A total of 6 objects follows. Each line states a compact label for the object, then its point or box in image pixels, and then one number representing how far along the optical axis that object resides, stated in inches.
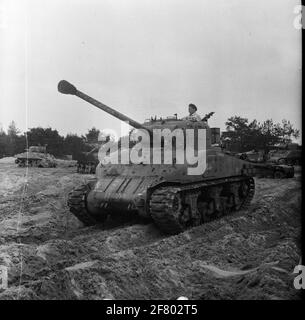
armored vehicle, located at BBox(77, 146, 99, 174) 971.9
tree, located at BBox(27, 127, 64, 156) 1445.6
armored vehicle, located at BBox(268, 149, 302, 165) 1015.0
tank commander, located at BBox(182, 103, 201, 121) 432.3
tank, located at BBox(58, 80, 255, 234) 343.3
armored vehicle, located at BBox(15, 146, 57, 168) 1175.0
